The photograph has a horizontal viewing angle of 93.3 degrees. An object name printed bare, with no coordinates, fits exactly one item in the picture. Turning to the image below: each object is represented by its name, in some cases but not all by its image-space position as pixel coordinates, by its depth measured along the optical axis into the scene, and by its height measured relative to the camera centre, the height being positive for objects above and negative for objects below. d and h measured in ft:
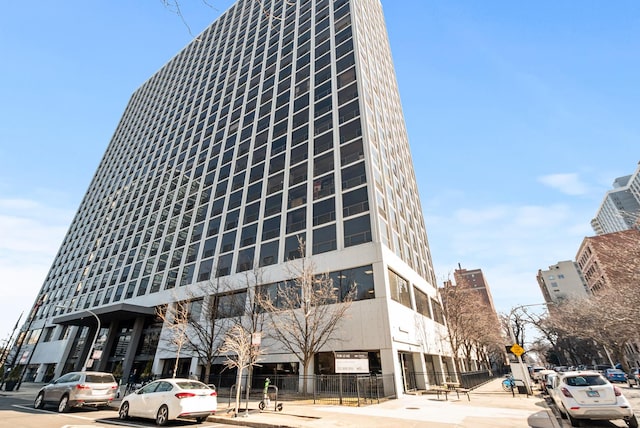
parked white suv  30.22 -2.11
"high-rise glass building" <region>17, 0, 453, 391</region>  81.82 +59.77
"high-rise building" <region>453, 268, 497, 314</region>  386.07 +111.16
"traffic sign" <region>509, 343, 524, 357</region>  65.35 +5.22
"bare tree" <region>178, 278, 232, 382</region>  88.07 +16.56
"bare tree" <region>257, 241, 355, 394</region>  68.18 +15.24
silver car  45.68 -1.22
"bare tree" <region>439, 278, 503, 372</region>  116.26 +23.09
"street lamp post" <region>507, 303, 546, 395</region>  65.97 +0.45
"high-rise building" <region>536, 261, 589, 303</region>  380.37 +111.36
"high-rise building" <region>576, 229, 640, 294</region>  61.62 +22.37
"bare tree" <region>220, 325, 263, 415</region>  46.48 +4.40
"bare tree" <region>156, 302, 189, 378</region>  96.69 +20.56
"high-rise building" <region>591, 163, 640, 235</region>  454.19 +237.49
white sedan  33.99 -2.14
